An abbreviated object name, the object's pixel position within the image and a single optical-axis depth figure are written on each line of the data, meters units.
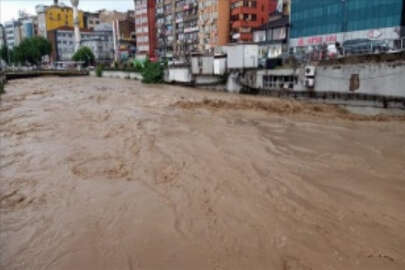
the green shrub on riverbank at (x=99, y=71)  61.94
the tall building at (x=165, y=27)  70.12
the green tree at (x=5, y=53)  87.62
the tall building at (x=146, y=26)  77.44
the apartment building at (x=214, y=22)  57.59
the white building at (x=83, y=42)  95.25
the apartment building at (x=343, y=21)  30.59
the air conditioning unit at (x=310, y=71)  22.05
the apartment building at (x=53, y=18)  99.31
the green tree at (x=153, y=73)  42.28
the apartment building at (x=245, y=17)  55.34
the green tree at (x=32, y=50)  78.00
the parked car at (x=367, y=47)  20.77
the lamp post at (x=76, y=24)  81.62
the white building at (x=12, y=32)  114.66
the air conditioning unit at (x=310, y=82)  22.20
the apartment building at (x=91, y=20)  110.19
